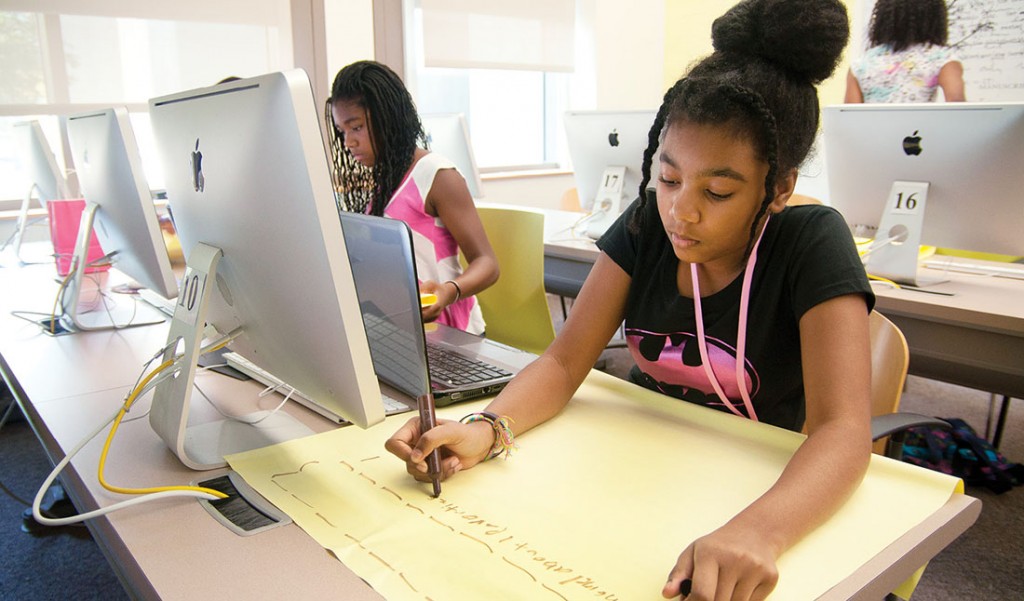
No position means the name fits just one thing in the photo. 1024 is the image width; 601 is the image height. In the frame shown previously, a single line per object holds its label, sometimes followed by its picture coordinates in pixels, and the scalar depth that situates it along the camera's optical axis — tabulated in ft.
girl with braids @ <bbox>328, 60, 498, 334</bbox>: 6.13
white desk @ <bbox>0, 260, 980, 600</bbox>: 2.18
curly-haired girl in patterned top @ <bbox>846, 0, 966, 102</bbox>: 9.25
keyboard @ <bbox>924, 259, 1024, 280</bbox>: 6.50
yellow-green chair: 6.76
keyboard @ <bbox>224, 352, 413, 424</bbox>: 3.52
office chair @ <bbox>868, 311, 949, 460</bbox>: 3.80
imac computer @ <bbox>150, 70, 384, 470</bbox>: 2.33
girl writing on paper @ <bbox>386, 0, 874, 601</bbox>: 2.81
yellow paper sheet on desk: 2.21
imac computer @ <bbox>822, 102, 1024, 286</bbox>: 5.49
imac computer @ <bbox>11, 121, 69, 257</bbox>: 7.02
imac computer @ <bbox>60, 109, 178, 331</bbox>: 4.49
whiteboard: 11.41
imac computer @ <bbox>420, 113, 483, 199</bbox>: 9.68
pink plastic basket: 6.57
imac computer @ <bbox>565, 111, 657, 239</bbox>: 8.10
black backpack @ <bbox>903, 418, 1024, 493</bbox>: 7.13
